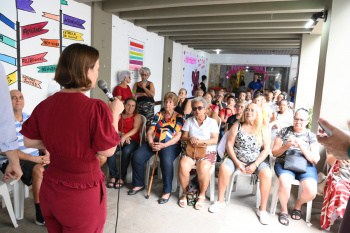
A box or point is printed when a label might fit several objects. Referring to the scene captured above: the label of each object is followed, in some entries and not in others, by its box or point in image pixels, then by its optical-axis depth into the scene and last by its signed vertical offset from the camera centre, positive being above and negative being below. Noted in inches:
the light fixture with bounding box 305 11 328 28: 126.2 +42.7
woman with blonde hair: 107.7 -28.2
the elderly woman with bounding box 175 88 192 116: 160.9 -12.9
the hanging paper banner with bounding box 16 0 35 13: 115.0 +34.4
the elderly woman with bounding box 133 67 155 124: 195.6 -4.2
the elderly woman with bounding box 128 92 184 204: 115.2 -30.7
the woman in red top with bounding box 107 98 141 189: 123.7 -30.2
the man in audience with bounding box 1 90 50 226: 89.4 -32.6
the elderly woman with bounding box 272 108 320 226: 99.2 -29.0
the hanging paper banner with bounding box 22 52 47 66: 122.1 +9.1
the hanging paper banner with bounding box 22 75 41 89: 123.3 -2.4
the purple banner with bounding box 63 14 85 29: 142.9 +35.0
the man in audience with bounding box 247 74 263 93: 409.4 +5.1
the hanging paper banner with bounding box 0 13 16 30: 108.4 +24.5
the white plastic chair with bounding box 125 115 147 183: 130.1 -29.9
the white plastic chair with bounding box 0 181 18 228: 83.6 -42.6
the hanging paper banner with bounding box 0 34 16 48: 109.7 +15.9
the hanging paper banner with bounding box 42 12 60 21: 130.3 +33.8
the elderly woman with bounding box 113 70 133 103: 186.9 -4.6
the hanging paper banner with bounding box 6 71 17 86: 114.8 -1.0
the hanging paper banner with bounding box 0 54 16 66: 110.7 +7.6
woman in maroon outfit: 38.7 -10.3
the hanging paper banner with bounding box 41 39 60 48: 131.9 +19.4
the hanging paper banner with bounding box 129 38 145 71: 211.0 +25.5
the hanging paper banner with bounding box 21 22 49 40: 119.9 +23.9
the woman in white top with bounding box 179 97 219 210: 109.3 -26.3
